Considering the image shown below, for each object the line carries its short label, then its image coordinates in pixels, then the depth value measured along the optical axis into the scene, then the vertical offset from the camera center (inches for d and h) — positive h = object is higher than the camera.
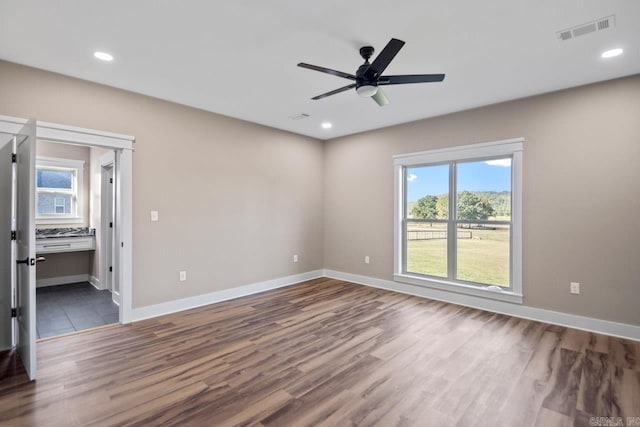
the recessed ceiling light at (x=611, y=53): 108.8 +58.6
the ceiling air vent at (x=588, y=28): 91.8 +58.1
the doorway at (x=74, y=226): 196.7 -10.6
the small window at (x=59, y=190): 219.8 +15.5
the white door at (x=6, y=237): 114.0 -9.9
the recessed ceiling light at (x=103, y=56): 111.2 +57.9
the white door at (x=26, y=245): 97.2 -11.7
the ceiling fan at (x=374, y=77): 95.3 +45.2
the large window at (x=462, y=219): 161.9 -3.7
